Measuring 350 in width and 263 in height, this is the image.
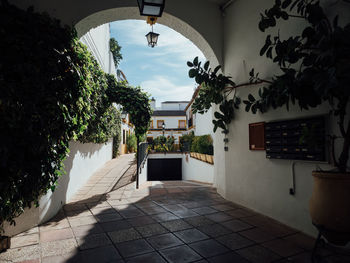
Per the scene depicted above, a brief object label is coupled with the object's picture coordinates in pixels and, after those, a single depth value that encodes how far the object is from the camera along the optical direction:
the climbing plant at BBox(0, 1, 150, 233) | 2.01
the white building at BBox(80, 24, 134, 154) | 6.10
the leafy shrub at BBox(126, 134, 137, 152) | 17.18
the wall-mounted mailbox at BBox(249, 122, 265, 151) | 3.37
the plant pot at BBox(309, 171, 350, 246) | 1.79
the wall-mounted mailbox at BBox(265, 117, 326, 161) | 2.45
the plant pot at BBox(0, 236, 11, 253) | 2.15
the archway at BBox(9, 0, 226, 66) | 3.28
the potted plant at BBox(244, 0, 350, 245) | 1.74
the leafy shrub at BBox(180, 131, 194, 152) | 12.89
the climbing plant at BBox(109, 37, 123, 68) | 10.70
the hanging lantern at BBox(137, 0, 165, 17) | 2.62
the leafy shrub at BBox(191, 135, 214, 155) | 8.80
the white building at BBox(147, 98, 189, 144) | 27.23
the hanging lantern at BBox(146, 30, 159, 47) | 4.43
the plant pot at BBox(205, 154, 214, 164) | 7.49
